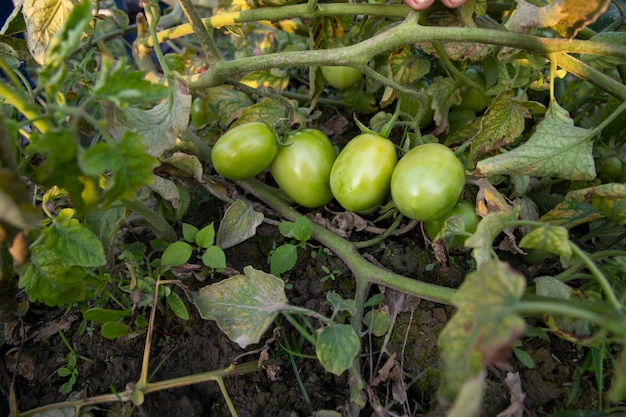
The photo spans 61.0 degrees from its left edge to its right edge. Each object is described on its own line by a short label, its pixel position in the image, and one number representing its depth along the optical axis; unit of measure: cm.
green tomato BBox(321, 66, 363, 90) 49
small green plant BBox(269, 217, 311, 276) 39
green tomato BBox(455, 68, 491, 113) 48
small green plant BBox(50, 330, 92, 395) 35
